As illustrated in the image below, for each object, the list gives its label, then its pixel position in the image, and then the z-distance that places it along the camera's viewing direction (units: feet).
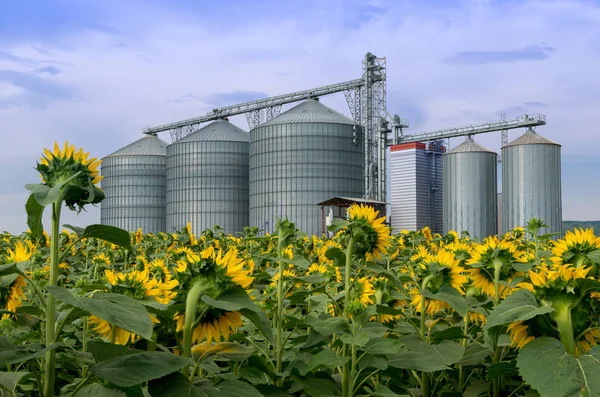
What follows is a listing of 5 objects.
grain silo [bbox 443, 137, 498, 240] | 160.66
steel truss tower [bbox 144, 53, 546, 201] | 173.05
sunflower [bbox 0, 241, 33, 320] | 8.06
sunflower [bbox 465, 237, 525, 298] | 9.96
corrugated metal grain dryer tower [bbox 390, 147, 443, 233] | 181.98
